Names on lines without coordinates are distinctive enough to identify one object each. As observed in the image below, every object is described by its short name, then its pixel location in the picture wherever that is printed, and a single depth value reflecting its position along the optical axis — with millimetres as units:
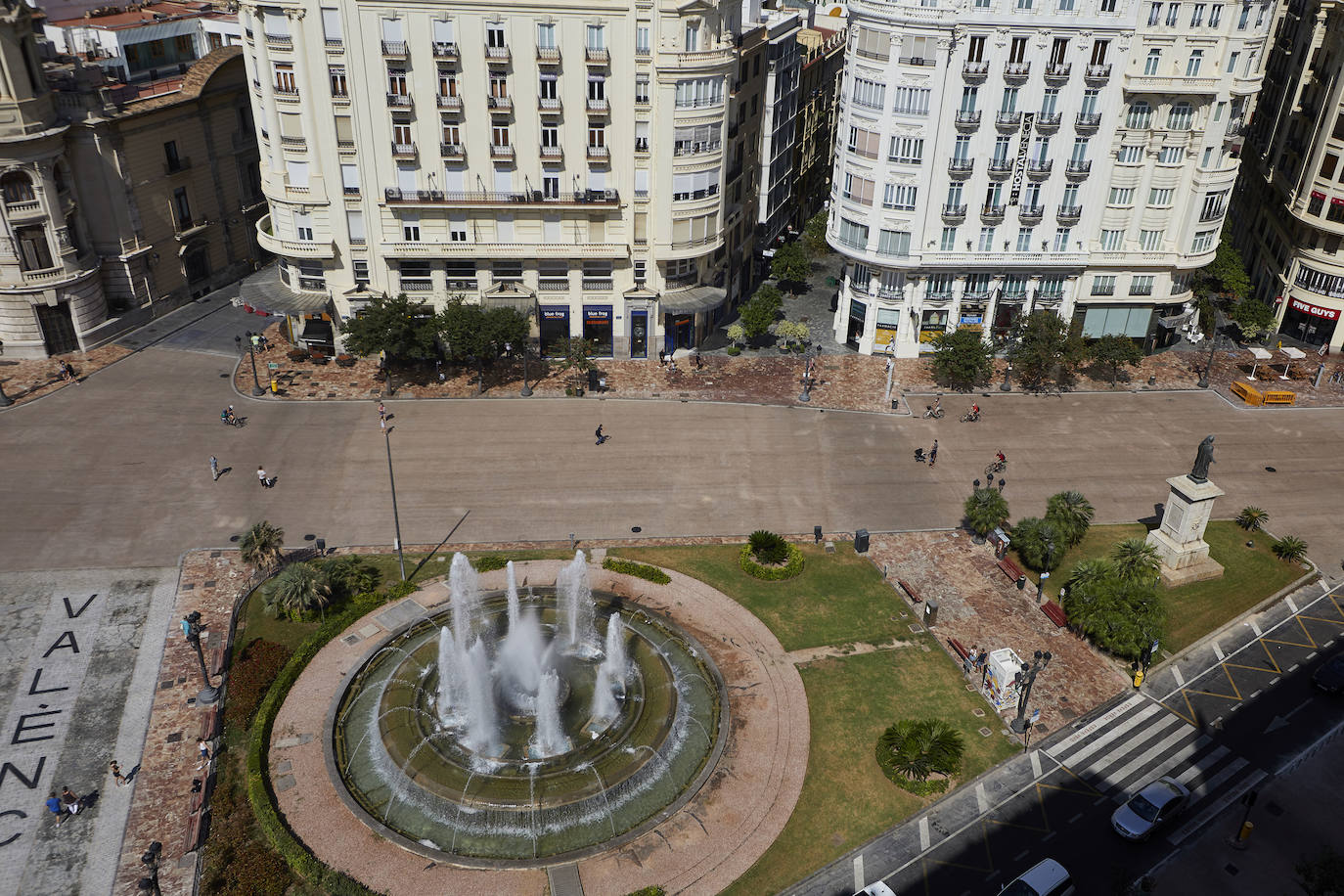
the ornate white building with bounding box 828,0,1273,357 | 72062
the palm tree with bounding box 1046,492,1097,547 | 58250
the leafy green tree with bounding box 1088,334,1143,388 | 77688
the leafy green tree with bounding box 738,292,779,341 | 81812
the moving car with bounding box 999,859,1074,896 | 38969
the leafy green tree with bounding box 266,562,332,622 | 51844
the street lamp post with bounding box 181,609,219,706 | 46750
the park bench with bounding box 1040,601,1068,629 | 54031
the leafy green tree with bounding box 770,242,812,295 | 92000
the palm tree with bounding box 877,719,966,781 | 44531
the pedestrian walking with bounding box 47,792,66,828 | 41438
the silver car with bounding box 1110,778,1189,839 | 41844
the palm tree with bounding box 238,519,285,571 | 54625
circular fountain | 42188
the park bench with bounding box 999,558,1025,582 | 57738
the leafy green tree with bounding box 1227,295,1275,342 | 83000
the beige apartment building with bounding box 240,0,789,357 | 69875
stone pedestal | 55969
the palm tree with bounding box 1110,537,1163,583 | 53344
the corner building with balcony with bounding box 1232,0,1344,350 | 80625
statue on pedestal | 54094
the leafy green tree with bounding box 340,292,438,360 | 72188
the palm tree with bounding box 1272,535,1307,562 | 59125
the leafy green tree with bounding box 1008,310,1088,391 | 76000
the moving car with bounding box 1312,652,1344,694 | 49750
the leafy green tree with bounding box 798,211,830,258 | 99188
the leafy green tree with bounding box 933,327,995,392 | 76250
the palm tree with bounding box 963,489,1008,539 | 59375
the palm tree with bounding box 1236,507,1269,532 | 61781
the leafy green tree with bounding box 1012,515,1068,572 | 56906
